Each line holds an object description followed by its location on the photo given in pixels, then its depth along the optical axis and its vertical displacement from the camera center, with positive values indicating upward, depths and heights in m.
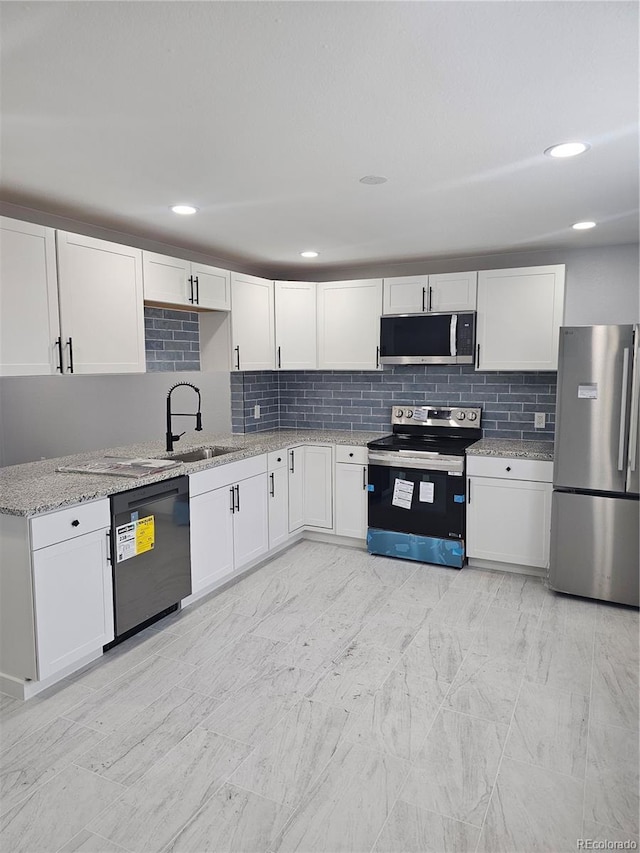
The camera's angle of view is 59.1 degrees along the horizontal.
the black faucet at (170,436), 3.72 -0.38
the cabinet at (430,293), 4.25 +0.66
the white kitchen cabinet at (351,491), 4.46 -0.90
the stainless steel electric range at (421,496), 4.09 -0.88
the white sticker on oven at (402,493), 4.23 -0.87
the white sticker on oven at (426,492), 4.16 -0.84
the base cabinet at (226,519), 3.46 -0.93
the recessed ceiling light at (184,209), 3.02 +0.92
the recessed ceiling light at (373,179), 2.58 +0.92
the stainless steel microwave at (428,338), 4.23 +0.31
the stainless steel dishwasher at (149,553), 2.88 -0.94
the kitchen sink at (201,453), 3.91 -0.53
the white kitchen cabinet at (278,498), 4.24 -0.92
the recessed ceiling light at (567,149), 2.22 +0.91
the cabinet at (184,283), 3.52 +0.64
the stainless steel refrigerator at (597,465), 3.36 -0.54
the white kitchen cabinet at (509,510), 3.84 -0.92
